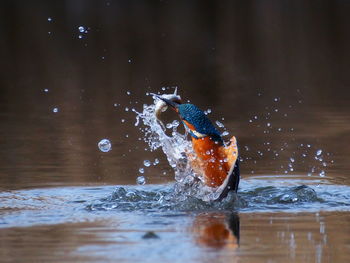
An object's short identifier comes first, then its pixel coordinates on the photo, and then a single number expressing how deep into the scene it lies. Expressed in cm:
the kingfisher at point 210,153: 1502
